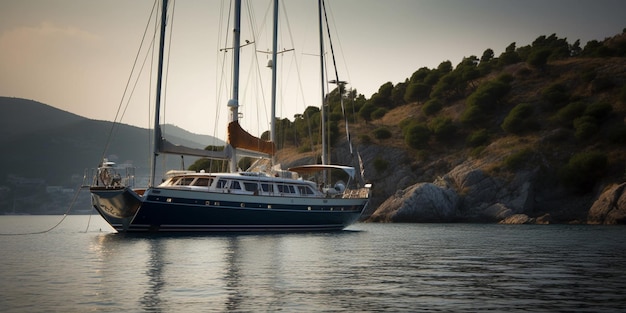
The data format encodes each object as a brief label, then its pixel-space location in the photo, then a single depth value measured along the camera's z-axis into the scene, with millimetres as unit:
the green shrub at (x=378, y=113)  113700
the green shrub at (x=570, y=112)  90125
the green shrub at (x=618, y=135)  81938
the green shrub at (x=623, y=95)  89938
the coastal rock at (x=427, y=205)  77062
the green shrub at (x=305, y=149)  101000
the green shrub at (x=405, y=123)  103681
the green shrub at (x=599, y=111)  87500
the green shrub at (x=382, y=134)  101438
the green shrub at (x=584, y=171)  76375
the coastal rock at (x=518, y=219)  71875
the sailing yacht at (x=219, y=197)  40094
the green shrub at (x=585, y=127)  85125
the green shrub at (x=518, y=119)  92250
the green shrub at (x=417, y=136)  97312
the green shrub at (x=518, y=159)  80625
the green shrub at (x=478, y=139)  93562
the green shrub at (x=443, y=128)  98312
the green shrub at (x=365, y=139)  100188
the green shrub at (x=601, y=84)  96375
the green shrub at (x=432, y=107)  108250
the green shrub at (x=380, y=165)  93562
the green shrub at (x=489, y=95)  101856
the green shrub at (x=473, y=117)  100000
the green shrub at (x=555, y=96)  96062
